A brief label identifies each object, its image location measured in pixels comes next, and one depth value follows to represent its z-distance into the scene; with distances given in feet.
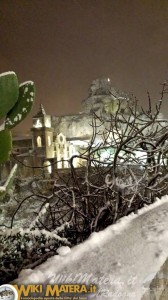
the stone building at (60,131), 111.55
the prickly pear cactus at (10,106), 6.74
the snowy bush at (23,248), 10.65
